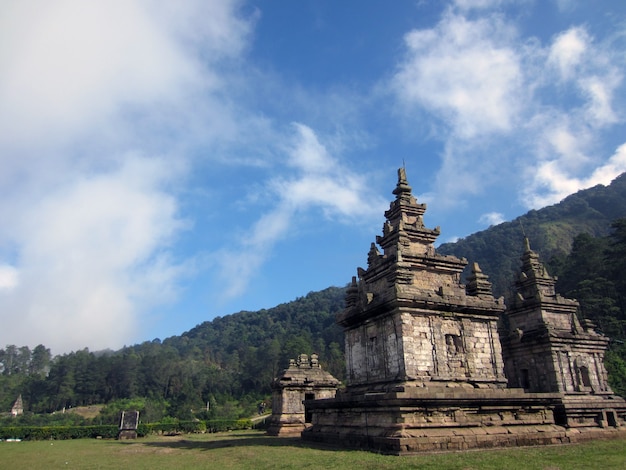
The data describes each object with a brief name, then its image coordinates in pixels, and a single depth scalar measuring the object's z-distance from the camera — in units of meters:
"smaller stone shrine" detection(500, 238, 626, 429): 25.36
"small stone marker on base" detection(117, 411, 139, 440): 34.66
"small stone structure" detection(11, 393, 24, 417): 93.32
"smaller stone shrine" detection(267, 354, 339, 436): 31.02
